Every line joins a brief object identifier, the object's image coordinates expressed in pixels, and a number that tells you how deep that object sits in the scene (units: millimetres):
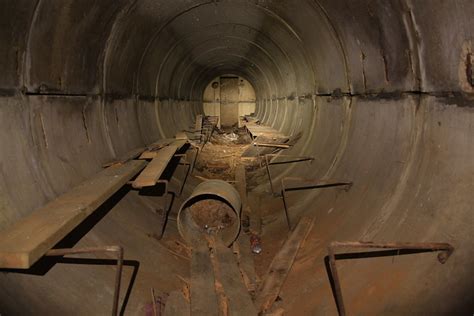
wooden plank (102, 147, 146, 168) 4688
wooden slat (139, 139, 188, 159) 5499
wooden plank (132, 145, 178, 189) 4008
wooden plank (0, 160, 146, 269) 2193
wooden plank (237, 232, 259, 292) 3917
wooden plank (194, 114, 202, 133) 11969
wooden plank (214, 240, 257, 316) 3311
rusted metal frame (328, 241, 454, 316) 2377
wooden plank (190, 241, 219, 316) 3318
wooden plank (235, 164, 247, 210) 6591
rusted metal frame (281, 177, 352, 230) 4350
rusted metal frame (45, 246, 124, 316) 2359
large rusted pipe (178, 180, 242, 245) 4805
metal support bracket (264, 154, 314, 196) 6003
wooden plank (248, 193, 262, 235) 5395
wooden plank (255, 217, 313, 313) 3523
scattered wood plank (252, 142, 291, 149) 7631
